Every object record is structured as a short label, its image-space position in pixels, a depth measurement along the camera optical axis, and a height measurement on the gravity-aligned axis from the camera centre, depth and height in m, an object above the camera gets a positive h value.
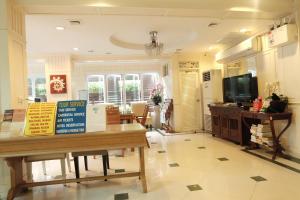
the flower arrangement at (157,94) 9.00 +0.09
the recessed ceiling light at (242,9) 3.59 +1.29
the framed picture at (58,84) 6.35 +0.43
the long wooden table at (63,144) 2.54 -0.50
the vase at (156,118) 8.88 -0.82
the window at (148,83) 9.77 +0.56
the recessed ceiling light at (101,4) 3.21 +1.27
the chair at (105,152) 3.15 -0.71
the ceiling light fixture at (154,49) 4.84 +0.98
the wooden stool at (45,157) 2.95 -0.71
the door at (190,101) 7.46 -0.19
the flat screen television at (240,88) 5.03 +0.11
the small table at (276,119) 3.92 -0.49
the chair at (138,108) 7.84 -0.38
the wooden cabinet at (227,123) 5.07 -0.68
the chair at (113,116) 5.09 -0.39
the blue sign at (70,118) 2.66 -0.21
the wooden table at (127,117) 5.61 -0.46
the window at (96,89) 9.43 +0.38
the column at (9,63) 2.88 +0.49
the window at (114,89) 9.55 +0.35
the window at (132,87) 9.64 +0.41
